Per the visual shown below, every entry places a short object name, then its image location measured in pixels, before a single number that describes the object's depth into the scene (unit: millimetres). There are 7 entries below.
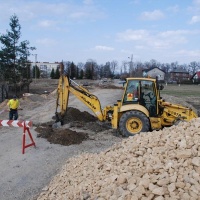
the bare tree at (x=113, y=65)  147875
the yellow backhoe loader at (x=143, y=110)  11461
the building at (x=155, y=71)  111662
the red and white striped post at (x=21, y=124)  10002
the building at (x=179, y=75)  118462
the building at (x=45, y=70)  97512
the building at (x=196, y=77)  91625
